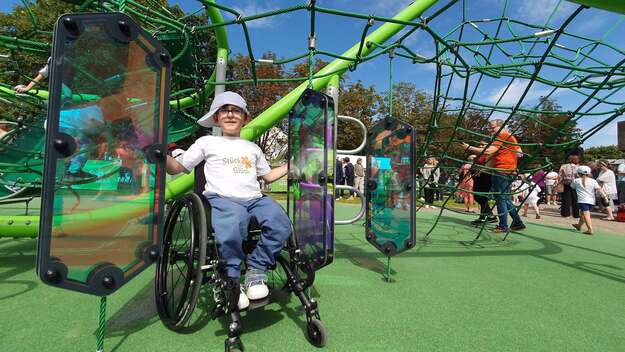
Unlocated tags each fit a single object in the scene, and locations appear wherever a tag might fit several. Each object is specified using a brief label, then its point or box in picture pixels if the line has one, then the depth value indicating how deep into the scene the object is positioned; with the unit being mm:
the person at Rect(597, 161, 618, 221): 8070
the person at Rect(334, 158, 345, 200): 11241
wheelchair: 1384
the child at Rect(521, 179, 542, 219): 7419
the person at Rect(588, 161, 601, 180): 10627
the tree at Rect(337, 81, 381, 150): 21438
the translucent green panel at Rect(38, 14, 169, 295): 1029
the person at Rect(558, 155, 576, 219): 6930
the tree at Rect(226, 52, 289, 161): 16231
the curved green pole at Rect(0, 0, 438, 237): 2350
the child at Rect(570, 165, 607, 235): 5332
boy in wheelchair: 1551
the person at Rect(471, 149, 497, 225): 5126
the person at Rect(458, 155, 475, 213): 3331
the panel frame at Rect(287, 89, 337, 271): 1819
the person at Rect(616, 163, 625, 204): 9109
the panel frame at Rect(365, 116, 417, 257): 2348
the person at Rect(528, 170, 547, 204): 11004
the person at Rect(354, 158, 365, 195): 12234
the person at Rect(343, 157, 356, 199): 12105
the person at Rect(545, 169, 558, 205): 11741
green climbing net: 2043
